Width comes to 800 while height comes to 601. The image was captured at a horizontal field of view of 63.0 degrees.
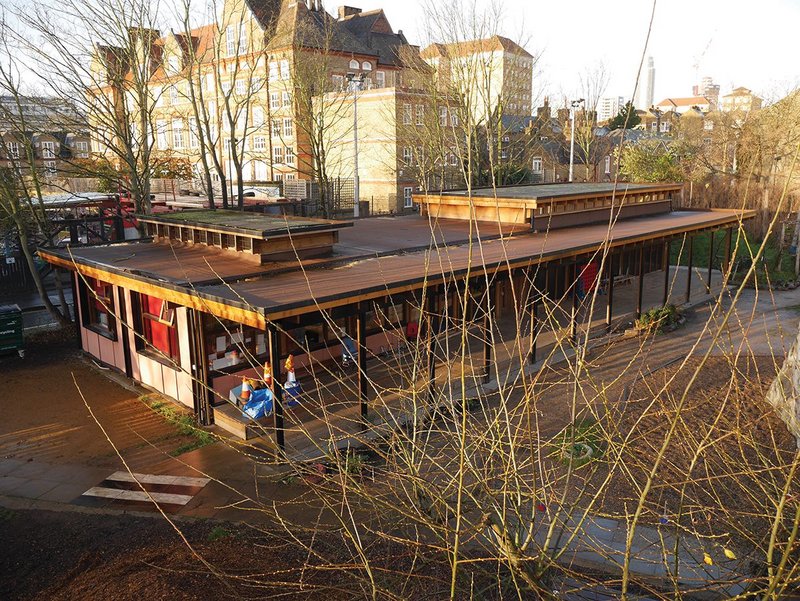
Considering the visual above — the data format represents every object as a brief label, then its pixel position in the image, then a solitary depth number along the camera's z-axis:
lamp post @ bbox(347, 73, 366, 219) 29.31
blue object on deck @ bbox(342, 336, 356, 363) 13.34
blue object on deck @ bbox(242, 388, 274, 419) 10.59
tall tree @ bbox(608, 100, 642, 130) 55.72
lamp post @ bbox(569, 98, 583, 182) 30.55
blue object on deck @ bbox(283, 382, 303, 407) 10.26
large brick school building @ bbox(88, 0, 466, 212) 31.30
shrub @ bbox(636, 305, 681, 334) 16.23
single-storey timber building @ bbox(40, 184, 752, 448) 10.06
